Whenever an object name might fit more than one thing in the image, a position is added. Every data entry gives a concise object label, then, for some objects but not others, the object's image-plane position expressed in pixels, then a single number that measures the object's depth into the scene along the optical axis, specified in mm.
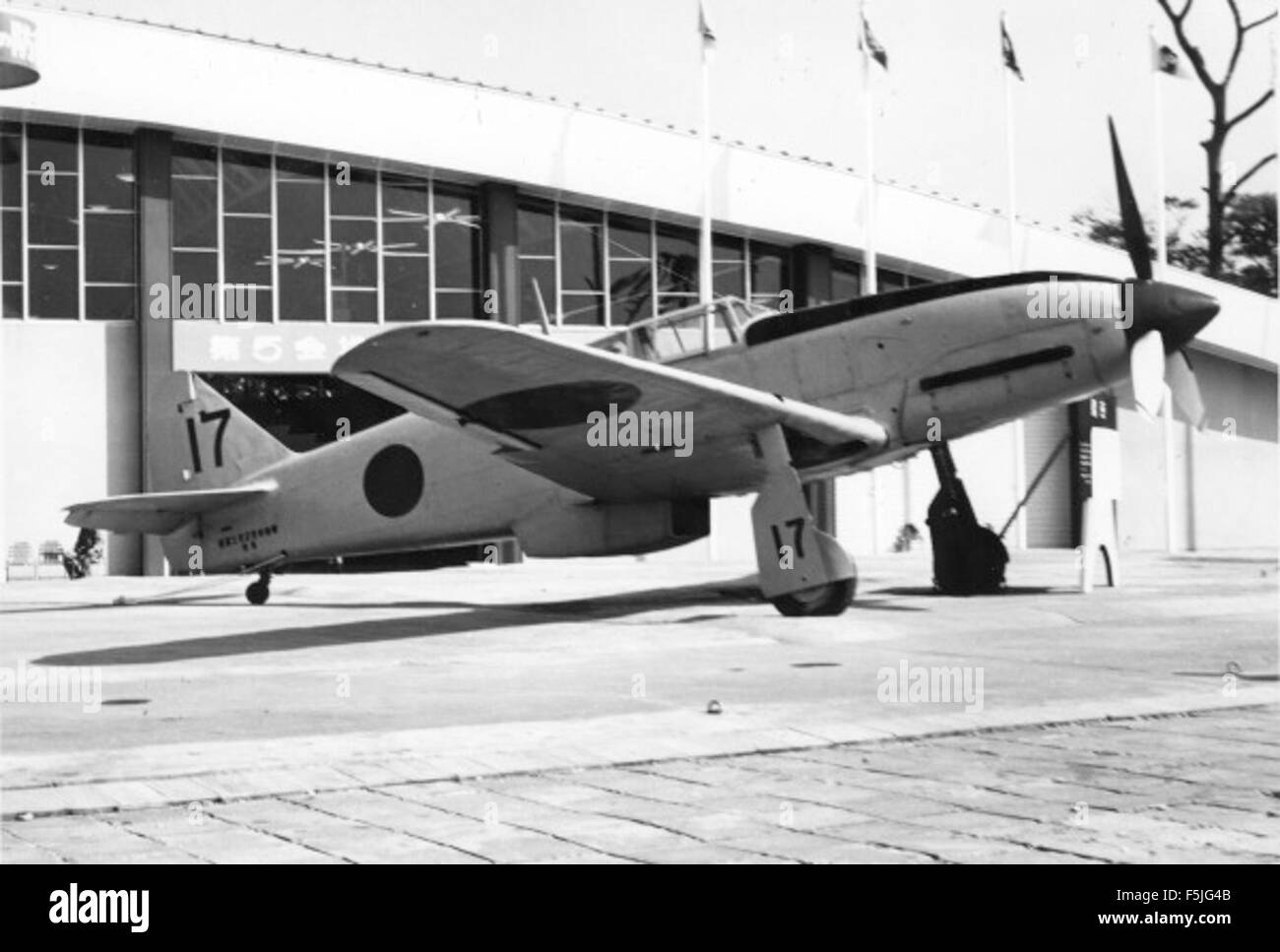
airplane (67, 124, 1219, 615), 15023
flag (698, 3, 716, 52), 38562
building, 36188
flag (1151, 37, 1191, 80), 38906
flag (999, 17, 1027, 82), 41125
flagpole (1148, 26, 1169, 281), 40719
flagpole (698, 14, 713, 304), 38625
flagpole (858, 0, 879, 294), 39094
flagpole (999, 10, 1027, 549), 41406
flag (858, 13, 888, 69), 39000
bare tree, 41531
